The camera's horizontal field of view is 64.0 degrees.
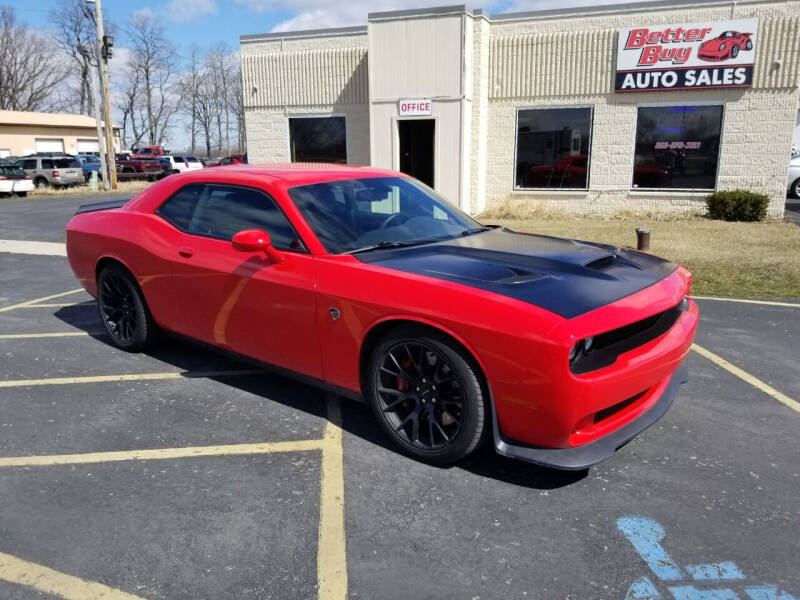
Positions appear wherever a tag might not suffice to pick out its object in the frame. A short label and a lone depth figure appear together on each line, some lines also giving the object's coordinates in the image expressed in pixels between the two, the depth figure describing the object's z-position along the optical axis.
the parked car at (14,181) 26.36
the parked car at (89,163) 37.96
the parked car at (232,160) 38.46
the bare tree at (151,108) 86.88
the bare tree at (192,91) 92.12
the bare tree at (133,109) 87.88
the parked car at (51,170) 30.19
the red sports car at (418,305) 2.99
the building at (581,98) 14.98
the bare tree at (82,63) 74.62
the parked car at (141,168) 37.84
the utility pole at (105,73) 27.64
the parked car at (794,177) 21.07
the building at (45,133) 51.44
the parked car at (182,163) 41.92
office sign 16.00
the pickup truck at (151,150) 56.28
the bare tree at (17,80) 76.06
